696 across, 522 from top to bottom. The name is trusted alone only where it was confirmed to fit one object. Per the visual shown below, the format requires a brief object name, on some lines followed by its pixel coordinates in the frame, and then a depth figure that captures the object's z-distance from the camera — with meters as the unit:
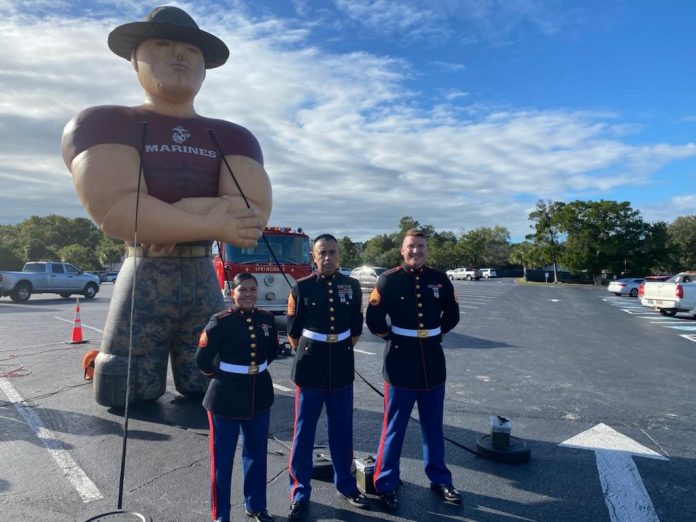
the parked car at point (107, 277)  43.66
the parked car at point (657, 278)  21.48
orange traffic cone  9.14
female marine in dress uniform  2.96
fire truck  9.52
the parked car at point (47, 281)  18.91
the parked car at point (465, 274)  52.92
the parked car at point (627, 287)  27.73
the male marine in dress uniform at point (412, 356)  3.31
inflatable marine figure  4.03
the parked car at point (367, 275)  28.17
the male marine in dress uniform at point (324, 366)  3.17
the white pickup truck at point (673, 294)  14.79
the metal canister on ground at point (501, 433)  3.95
